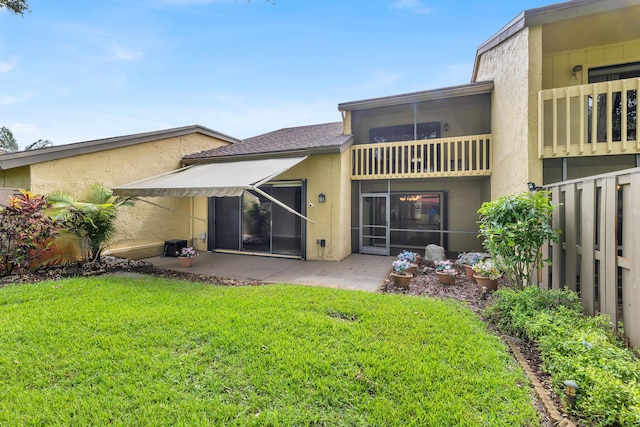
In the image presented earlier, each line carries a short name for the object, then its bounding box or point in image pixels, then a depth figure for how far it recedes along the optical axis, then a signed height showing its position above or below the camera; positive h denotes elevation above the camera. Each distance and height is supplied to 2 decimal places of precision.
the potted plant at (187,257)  11.15 -1.84
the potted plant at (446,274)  8.68 -1.97
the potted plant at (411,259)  9.57 -1.75
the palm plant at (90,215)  9.53 -0.09
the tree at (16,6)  8.97 +6.90
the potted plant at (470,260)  9.31 -1.82
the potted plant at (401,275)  8.45 -1.97
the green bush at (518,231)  6.13 -0.40
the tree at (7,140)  32.16 +8.81
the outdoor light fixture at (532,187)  7.69 +0.74
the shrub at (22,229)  8.62 -0.53
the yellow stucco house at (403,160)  8.19 +2.20
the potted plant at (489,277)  7.88 -1.87
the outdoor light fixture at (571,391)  3.24 -2.14
